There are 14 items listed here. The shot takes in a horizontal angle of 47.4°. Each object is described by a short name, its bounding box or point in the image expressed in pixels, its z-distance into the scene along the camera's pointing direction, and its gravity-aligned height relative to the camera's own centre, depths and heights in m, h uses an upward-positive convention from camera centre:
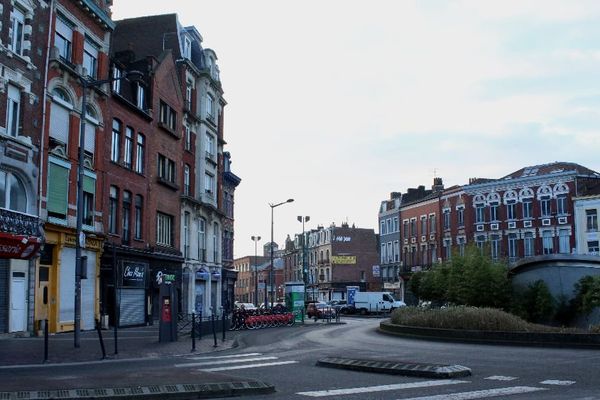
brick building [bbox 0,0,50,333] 24.98 +5.71
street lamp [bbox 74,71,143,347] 21.45 +1.72
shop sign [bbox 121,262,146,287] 34.83 +0.91
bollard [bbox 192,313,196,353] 20.85 -1.51
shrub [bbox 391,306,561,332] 23.28 -1.19
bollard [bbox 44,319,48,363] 16.73 -1.41
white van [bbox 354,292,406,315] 63.72 -1.33
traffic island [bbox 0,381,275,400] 10.34 -1.56
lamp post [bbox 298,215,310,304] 70.31 +7.23
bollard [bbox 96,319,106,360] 18.27 -1.48
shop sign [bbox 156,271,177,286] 39.03 +0.86
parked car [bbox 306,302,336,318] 48.93 -1.63
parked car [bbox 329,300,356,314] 65.53 -1.84
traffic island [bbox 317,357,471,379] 13.30 -1.62
